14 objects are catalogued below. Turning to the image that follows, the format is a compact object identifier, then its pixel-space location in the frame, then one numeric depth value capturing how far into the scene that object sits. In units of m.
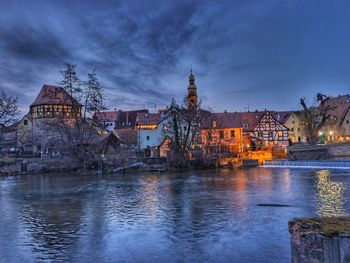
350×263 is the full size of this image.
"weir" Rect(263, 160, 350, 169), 46.45
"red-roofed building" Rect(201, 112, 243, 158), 65.12
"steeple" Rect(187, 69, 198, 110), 63.91
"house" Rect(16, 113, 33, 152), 75.50
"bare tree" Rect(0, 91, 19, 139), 57.44
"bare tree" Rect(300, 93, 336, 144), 70.69
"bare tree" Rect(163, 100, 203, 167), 57.40
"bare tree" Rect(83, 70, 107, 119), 56.56
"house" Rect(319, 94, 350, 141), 77.81
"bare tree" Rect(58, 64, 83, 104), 55.94
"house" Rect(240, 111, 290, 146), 80.19
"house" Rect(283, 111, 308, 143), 88.25
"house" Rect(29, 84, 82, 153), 61.49
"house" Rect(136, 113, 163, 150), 76.15
